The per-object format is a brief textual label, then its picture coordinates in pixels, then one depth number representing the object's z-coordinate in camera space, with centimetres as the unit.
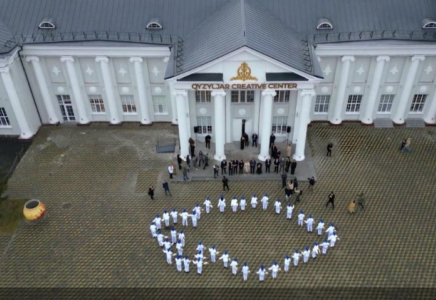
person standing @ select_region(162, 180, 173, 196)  3712
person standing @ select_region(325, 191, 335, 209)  3591
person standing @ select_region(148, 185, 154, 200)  3711
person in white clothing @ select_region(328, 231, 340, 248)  3334
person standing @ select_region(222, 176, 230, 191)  3751
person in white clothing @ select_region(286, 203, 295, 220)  3510
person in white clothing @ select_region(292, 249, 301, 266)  3222
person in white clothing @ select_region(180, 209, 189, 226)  3475
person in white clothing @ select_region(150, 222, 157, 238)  3406
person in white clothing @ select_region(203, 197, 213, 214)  3591
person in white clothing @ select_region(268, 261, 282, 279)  3130
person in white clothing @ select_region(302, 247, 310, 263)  3219
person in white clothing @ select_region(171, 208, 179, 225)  3519
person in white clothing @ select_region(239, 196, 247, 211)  3619
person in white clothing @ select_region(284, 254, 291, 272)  3169
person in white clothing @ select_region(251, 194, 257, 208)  3634
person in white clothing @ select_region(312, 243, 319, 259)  3272
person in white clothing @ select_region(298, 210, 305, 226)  3456
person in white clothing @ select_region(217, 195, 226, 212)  3584
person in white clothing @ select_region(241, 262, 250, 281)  3111
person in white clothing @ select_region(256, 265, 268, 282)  3104
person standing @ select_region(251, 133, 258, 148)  4188
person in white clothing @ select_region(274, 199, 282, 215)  3572
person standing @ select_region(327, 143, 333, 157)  4074
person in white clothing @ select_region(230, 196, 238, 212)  3606
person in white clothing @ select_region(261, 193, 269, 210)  3591
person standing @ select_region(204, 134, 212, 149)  4191
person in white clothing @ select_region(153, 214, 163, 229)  3466
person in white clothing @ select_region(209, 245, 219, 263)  3228
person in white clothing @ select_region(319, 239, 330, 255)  3272
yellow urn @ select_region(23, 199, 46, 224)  3522
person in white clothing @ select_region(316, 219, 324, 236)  3397
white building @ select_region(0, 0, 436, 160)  3941
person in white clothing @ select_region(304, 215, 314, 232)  3416
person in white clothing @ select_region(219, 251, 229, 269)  3191
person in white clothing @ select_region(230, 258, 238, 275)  3132
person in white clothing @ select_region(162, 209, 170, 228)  3475
